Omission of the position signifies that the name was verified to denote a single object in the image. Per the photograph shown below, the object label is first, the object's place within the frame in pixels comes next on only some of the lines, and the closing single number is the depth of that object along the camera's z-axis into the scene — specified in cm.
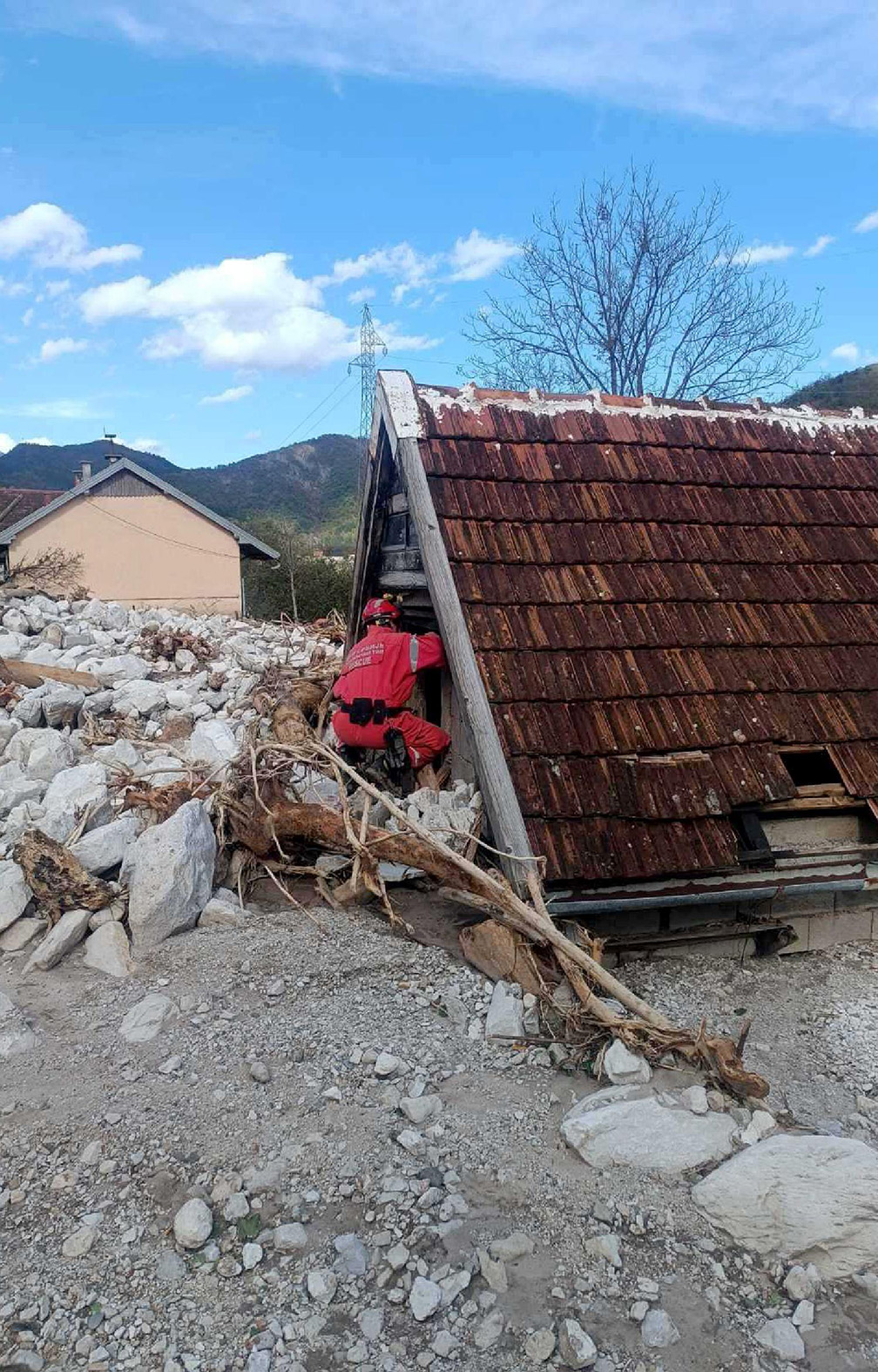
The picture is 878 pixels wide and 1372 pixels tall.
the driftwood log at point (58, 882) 497
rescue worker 626
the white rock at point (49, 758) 695
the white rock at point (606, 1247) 285
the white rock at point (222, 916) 501
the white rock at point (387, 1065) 376
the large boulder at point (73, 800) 574
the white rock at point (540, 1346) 253
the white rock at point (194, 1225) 293
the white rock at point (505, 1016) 407
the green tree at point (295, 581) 3344
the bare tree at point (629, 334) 2005
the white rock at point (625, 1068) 365
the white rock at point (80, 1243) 291
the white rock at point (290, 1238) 292
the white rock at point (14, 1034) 396
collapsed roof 476
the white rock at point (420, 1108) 351
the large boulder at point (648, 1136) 328
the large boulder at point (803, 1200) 284
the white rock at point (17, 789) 624
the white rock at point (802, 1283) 274
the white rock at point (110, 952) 461
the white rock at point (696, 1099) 341
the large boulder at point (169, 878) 481
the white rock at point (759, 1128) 337
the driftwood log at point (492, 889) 369
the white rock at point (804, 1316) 264
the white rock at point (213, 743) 735
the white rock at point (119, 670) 1062
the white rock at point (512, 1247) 287
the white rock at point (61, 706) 870
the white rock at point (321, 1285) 273
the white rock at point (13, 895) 490
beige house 2705
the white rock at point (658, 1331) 257
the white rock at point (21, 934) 482
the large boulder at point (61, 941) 461
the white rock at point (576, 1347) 252
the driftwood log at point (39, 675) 1027
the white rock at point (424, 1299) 267
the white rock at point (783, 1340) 254
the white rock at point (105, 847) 523
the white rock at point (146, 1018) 406
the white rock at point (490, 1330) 258
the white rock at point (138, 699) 931
